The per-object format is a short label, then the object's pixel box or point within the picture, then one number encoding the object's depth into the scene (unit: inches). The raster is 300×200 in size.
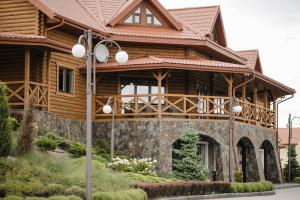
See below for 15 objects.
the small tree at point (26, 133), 728.0
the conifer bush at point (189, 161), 1008.9
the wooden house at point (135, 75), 1000.9
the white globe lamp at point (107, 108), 903.7
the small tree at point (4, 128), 700.0
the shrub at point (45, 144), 844.0
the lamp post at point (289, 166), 1572.3
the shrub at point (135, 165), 922.1
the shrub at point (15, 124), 867.1
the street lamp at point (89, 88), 560.2
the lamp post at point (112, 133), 904.3
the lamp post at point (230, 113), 1020.1
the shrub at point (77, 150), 906.7
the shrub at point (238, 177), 1063.0
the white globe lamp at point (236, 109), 1018.1
